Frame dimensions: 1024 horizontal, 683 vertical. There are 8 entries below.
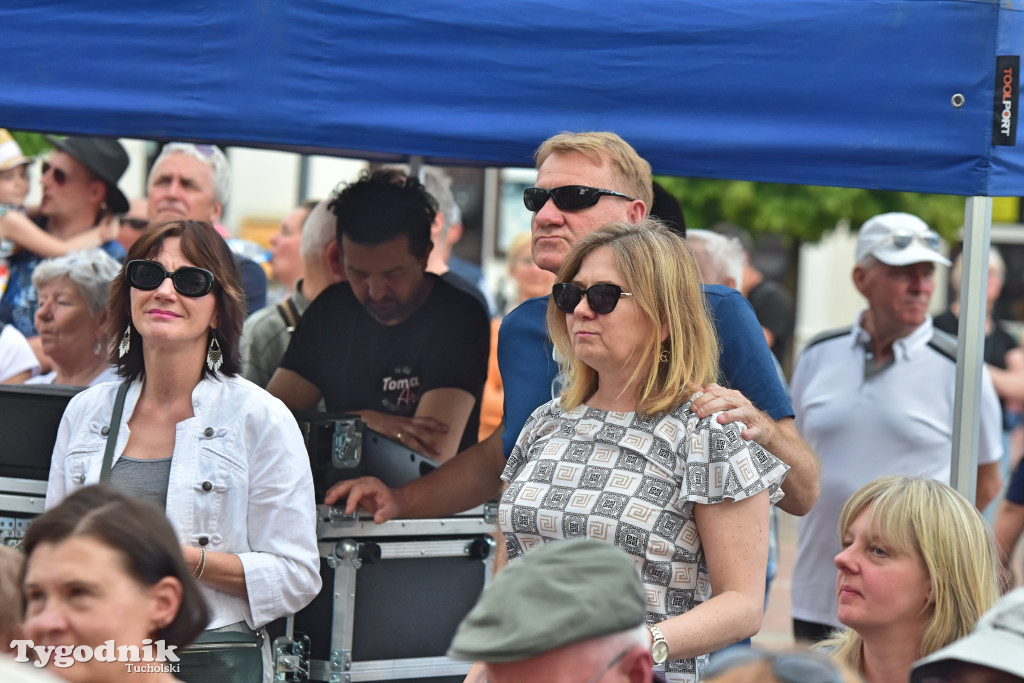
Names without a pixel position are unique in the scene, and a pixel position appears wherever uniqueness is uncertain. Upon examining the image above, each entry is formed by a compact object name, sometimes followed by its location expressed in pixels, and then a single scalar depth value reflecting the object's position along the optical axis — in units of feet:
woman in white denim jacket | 20.36
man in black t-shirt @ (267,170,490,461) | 27.17
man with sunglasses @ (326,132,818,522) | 19.95
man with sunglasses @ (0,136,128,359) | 36.45
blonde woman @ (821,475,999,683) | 17.56
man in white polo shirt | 31.68
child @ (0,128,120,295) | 35.73
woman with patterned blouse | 17.13
